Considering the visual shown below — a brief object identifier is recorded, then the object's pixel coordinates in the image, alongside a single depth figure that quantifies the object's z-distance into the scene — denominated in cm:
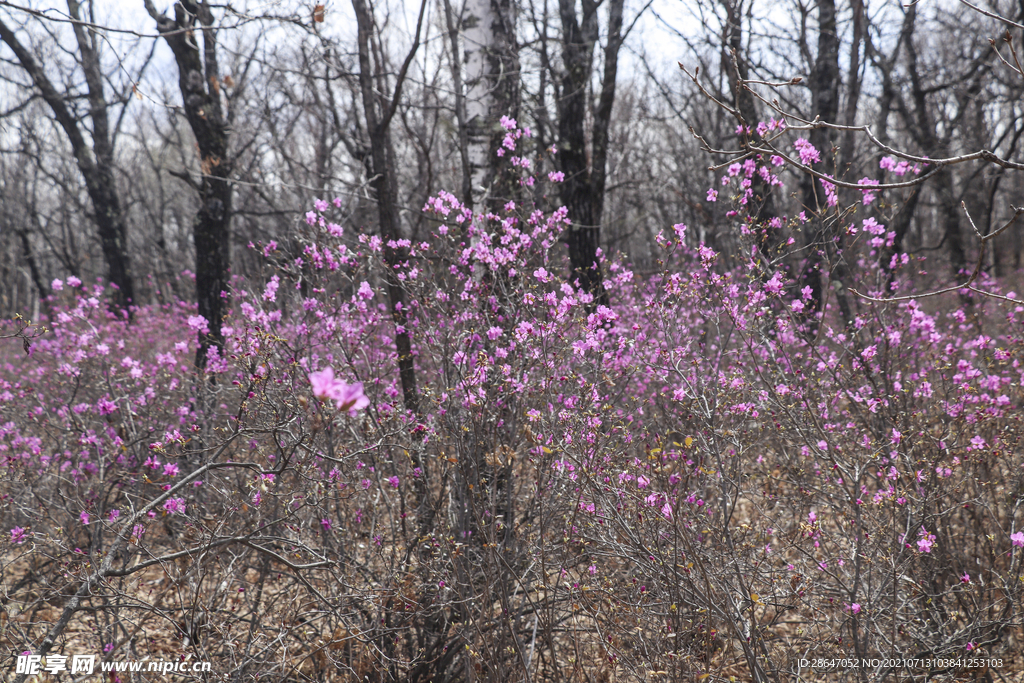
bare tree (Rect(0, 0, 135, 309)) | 953
